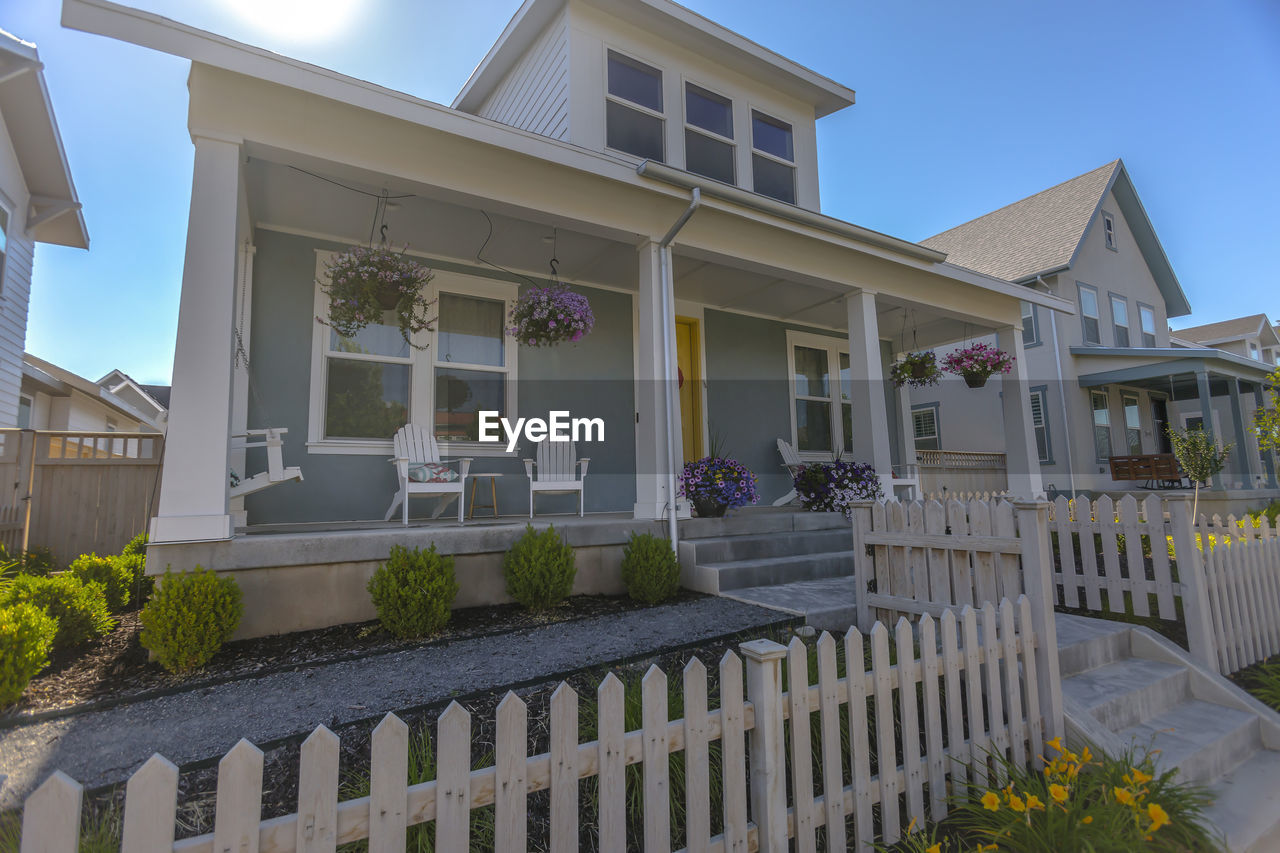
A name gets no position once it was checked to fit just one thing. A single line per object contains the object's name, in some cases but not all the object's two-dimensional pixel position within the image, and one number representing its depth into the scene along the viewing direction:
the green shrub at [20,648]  2.44
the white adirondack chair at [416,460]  4.68
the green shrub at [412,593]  3.34
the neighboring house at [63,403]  10.53
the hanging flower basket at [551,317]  5.08
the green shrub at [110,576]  3.95
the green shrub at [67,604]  3.10
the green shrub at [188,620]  2.84
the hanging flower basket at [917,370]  8.06
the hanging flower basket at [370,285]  4.40
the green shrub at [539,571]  3.86
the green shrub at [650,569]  4.16
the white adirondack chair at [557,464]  6.03
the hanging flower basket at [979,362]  7.45
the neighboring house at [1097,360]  13.07
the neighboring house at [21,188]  7.26
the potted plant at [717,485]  5.21
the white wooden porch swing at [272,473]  4.02
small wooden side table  5.64
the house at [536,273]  3.57
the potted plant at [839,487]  6.04
